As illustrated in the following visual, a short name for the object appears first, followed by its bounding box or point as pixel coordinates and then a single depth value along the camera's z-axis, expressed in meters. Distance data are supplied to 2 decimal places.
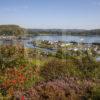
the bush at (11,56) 4.83
